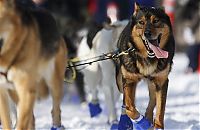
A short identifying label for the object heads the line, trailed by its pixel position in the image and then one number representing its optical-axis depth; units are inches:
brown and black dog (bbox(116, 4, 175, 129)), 352.8
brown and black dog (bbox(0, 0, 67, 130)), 301.3
